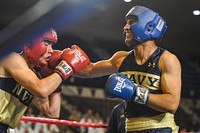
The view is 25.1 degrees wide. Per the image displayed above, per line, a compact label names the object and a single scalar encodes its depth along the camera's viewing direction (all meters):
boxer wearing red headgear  2.93
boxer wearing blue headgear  2.91
